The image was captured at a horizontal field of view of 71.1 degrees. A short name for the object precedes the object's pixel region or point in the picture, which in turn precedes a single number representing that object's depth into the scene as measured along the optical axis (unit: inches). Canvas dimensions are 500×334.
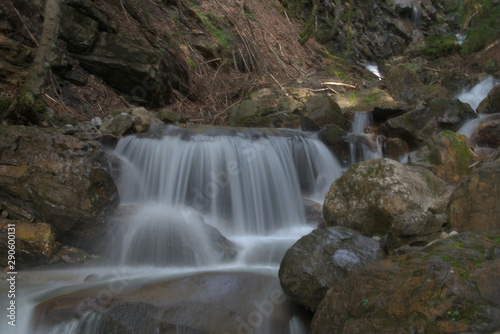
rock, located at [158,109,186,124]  330.6
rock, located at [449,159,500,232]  151.3
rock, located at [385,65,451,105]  437.4
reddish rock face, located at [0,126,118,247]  175.3
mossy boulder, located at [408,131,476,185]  258.5
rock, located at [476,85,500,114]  384.5
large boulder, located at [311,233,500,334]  79.9
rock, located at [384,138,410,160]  339.3
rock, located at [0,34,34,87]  246.2
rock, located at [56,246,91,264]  172.9
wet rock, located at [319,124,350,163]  326.6
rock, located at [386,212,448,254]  160.4
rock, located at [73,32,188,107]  337.1
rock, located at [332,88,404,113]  422.0
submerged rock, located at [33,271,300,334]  127.0
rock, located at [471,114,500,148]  309.7
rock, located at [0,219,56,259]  164.9
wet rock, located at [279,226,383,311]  135.0
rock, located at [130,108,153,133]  280.2
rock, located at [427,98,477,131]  363.6
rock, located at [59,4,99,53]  320.5
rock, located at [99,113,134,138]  268.2
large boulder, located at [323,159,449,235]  189.5
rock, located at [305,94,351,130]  378.6
